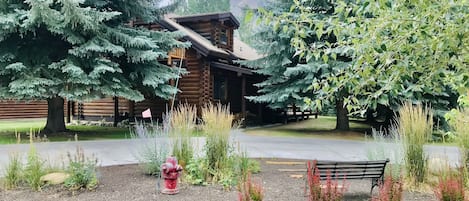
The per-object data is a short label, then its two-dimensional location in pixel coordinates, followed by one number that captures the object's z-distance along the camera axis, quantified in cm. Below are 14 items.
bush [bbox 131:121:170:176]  597
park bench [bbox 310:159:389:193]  500
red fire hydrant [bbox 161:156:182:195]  509
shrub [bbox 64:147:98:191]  514
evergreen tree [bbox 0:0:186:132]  999
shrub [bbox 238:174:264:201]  388
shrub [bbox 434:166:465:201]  414
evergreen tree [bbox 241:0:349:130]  1281
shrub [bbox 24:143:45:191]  519
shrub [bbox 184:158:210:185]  575
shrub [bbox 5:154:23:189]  525
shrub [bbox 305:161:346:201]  348
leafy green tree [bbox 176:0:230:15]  4438
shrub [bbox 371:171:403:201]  342
